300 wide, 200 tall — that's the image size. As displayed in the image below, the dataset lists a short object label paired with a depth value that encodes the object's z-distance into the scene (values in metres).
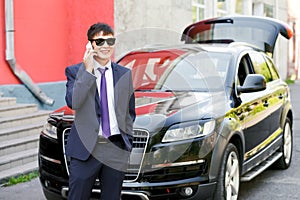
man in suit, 5.20
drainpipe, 12.71
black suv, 6.58
